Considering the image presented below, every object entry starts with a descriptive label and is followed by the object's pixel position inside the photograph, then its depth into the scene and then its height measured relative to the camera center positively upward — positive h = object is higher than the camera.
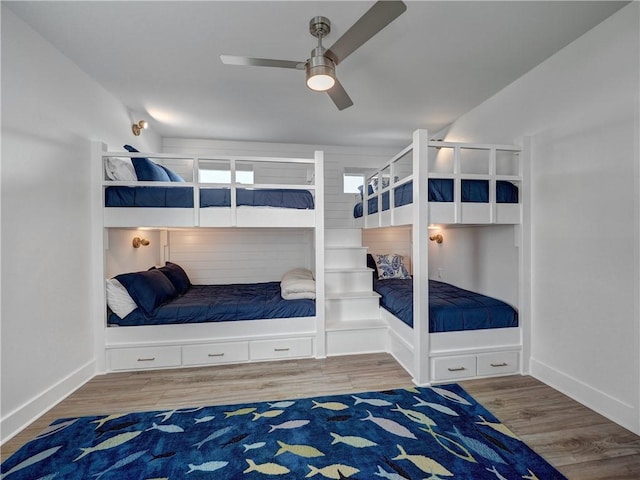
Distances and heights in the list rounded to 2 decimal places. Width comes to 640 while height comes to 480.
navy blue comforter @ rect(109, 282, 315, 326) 2.63 -0.67
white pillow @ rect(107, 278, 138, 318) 2.59 -0.53
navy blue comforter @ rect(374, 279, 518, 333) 2.43 -0.64
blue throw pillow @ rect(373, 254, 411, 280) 3.98 -0.40
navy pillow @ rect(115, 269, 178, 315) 2.62 -0.47
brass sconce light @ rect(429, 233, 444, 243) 3.98 +0.01
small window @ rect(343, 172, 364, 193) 4.67 +0.95
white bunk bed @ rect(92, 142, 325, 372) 2.56 -0.61
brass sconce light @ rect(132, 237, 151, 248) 3.23 -0.02
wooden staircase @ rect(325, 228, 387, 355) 2.93 -0.67
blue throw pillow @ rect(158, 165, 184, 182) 2.96 +0.69
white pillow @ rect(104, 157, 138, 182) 2.58 +0.64
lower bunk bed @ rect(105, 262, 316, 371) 2.61 -0.82
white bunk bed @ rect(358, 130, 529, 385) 2.35 -0.39
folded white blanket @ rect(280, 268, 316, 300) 2.98 -0.52
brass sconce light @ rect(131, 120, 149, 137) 3.26 +1.30
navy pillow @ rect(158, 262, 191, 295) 3.39 -0.45
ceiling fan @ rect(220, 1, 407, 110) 1.54 +1.16
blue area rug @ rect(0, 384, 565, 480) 1.47 -1.20
